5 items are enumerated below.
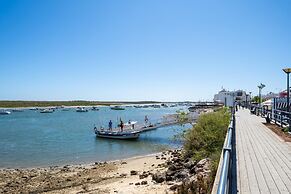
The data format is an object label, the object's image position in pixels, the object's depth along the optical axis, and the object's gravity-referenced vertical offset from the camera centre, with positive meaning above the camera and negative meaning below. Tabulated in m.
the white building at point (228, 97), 43.81 +1.75
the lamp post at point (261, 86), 31.61 +2.30
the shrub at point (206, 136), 10.61 -1.80
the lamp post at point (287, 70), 14.57 +2.11
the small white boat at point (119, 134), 27.06 -4.25
